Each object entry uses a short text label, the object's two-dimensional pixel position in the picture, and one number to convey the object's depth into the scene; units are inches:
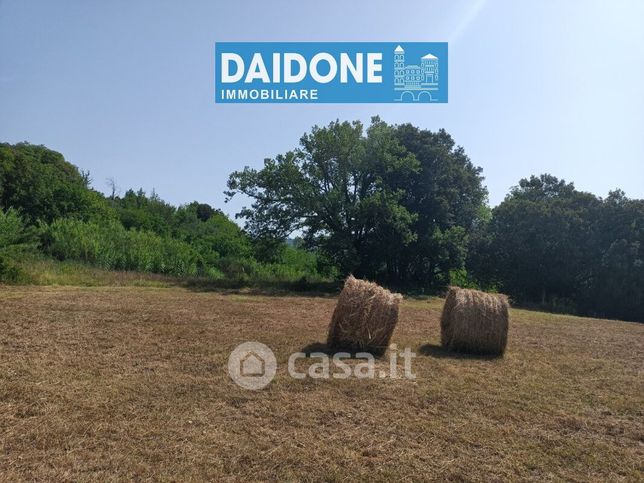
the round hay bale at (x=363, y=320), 271.7
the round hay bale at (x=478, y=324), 289.4
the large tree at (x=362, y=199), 806.5
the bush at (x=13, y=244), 587.2
